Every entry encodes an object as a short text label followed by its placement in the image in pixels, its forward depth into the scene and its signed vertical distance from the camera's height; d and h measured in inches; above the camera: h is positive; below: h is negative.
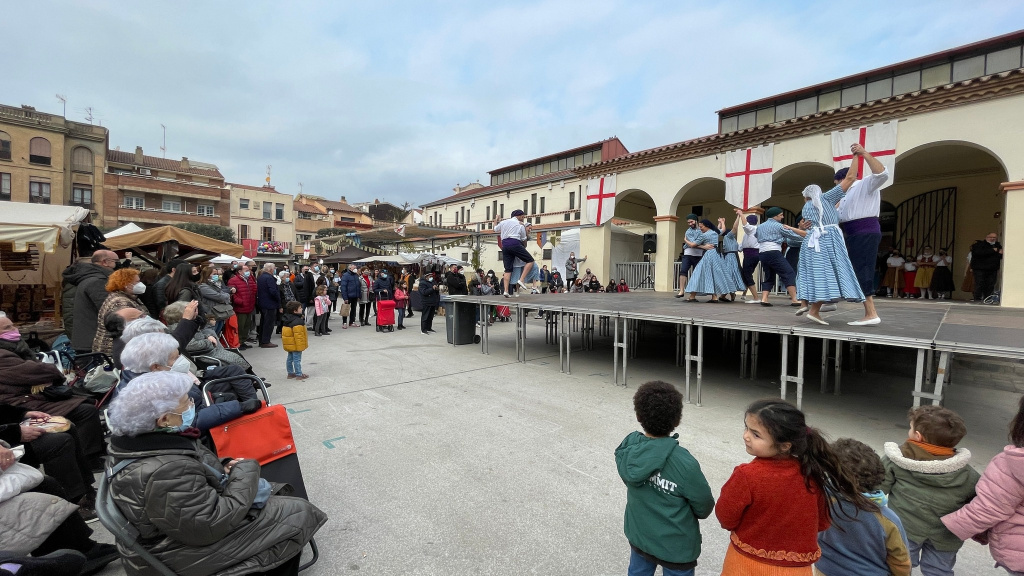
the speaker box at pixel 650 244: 637.2 +61.9
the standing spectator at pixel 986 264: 397.1 +31.3
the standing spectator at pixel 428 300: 476.4 -22.8
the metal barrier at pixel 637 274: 683.4 +18.4
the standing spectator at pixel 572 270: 743.1 +23.3
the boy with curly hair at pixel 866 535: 72.5 -39.8
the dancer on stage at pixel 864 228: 201.3 +30.9
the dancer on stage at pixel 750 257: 338.6 +25.9
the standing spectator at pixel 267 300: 384.5 -23.7
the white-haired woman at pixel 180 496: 73.8 -39.6
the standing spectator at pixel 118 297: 168.7 -11.8
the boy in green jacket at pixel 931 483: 84.2 -36.5
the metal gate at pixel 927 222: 524.4 +91.2
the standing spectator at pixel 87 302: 181.6 -14.7
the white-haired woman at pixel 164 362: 104.0 -22.4
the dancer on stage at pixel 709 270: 347.6 +15.1
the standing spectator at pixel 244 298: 362.0 -21.3
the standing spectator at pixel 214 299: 270.0 -17.5
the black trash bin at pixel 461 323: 402.9 -39.4
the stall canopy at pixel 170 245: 349.4 +21.9
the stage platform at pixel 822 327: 163.2 -15.0
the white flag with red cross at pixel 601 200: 661.3 +128.6
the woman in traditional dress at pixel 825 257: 197.9 +16.4
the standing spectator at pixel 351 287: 509.4 -13.0
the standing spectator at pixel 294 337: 261.4 -37.4
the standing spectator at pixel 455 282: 449.1 -2.5
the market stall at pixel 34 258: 243.5 +5.5
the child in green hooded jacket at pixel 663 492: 74.9 -35.2
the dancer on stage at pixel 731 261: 348.2 +22.8
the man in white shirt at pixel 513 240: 358.3 +33.7
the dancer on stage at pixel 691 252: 355.9 +30.4
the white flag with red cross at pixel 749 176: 508.7 +134.1
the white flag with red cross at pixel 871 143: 420.2 +148.1
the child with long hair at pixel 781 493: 65.8 -30.6
